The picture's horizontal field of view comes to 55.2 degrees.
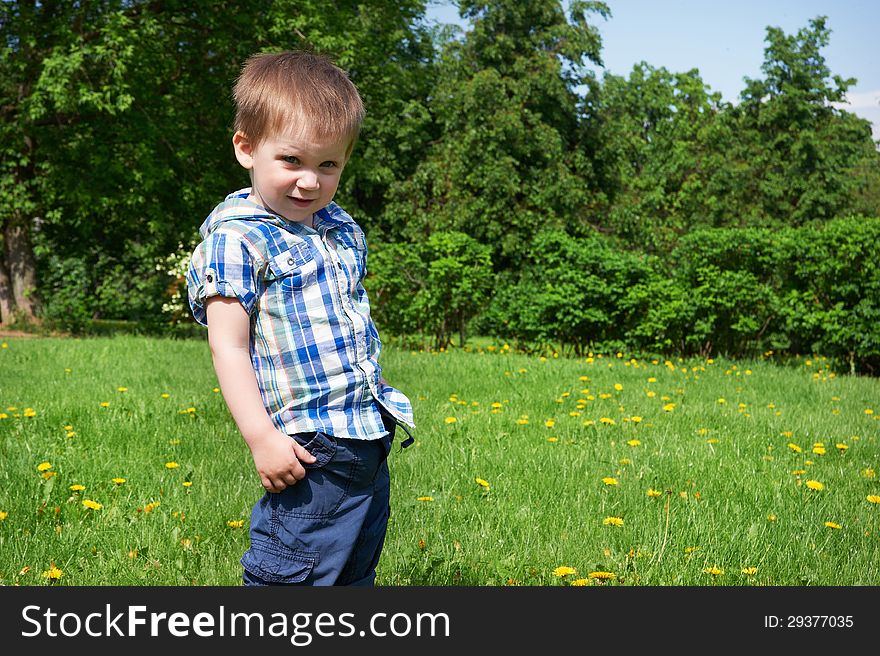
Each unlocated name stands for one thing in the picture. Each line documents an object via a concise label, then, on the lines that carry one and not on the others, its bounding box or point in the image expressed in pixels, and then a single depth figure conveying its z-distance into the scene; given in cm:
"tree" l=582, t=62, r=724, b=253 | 2261
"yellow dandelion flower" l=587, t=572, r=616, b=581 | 275
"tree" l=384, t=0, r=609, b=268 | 2089
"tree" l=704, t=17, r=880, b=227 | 2197
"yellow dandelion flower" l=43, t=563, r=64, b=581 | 278
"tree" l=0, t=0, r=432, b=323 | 1279
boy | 187
